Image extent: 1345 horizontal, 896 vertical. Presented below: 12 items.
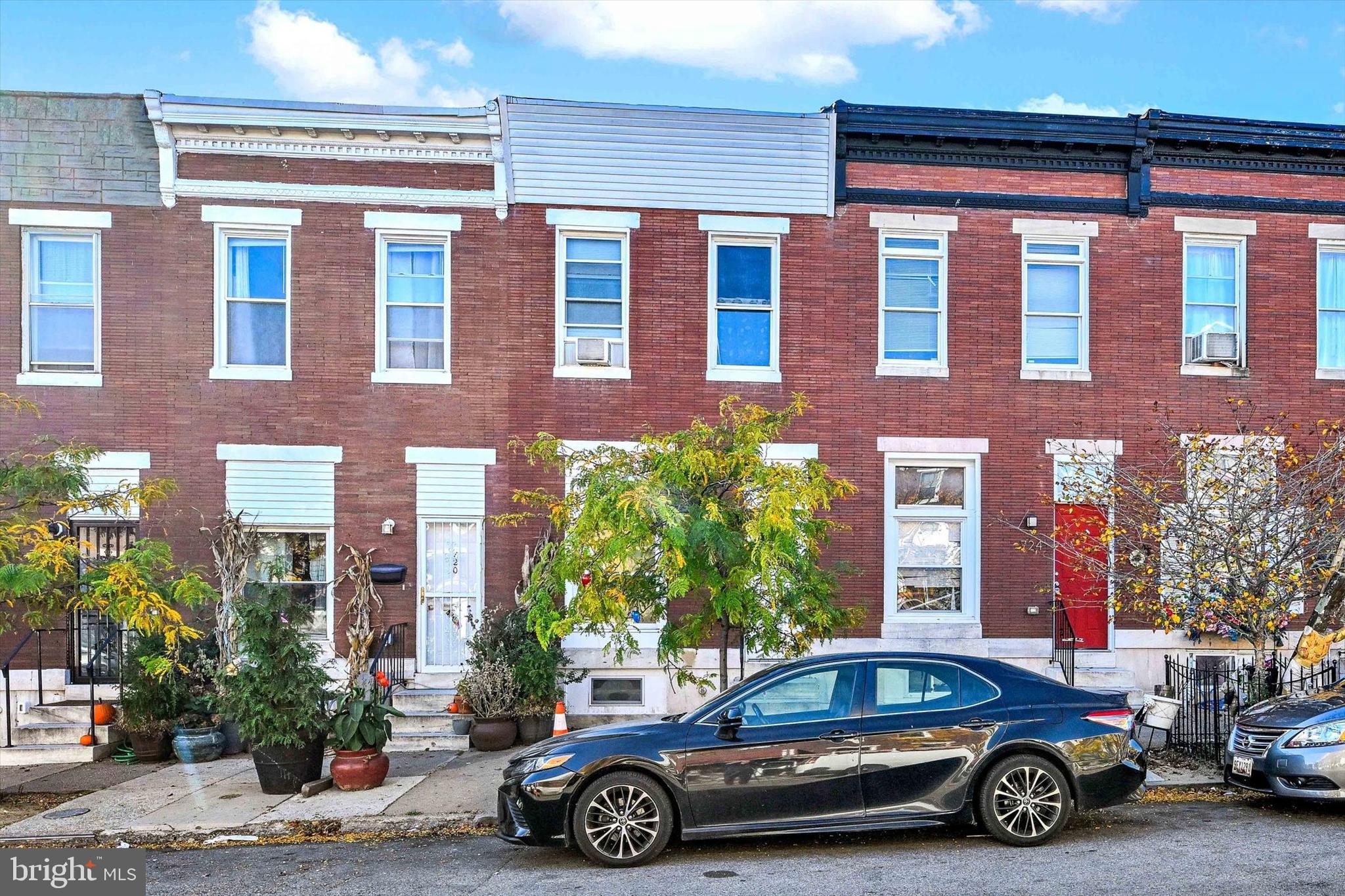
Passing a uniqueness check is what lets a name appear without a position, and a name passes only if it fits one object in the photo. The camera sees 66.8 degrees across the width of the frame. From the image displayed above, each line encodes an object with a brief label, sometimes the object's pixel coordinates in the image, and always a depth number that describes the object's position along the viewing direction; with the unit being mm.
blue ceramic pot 11625
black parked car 7566
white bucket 9953
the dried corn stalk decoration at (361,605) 13164
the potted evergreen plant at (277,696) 9758
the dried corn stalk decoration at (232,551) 12906
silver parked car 8453
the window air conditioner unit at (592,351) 13680
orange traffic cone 11523
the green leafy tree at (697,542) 8969
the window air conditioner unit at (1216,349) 14133
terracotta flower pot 9969
